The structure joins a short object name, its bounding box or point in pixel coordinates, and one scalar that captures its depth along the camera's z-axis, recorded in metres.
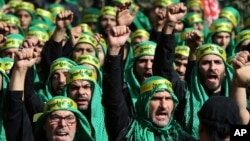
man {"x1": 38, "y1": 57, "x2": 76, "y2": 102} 11.10
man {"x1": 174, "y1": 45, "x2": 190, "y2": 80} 11.86
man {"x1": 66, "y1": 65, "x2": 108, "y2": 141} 9.80
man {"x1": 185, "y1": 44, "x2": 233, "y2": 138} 10.14
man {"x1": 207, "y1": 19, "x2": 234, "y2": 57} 13.12
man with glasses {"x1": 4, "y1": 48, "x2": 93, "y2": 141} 9.28
